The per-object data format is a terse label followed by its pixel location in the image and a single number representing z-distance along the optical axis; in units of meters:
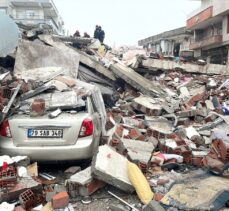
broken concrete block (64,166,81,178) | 3.44
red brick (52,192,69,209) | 2.68
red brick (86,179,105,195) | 2.98
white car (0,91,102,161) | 3.31
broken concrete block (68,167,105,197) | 2.94
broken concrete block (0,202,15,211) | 2.66
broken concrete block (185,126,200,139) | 5.20
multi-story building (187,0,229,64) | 20.20
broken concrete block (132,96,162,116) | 6.84
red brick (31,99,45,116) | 3.52
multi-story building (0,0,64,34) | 33.79
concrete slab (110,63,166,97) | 8.10
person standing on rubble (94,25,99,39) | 13.30
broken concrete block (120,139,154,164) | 3.54
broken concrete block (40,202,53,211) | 2.67
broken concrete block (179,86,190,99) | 8.70
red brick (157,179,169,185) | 3.14
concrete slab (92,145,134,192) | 2.94
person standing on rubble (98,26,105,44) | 13.27
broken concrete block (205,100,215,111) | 7.29
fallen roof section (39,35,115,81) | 7.97
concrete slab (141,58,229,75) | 10.00
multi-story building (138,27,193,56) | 28.23
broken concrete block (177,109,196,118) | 6.67
